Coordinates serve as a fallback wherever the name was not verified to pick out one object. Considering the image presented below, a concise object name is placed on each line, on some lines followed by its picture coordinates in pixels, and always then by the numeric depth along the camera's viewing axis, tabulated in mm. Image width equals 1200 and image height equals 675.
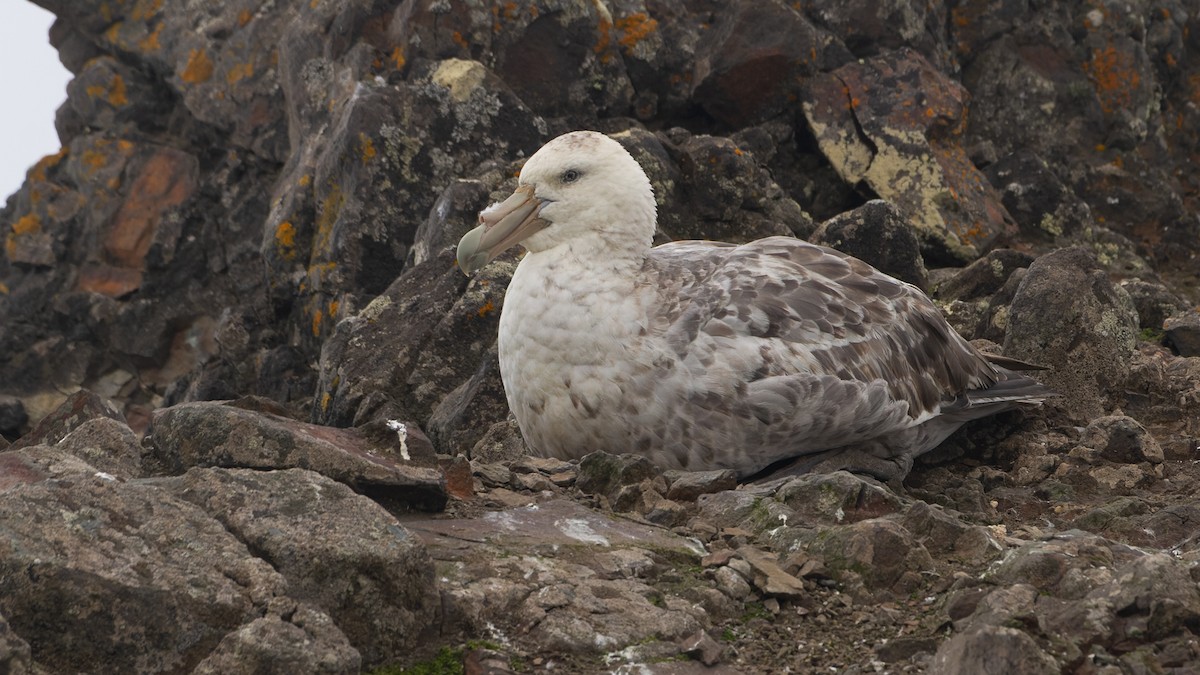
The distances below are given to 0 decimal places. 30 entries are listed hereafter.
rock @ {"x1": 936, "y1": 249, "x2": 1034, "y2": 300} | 17969
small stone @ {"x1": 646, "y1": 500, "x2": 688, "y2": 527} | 10734
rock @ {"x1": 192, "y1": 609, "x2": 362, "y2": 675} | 7051
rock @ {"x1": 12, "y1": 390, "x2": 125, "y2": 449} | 11227
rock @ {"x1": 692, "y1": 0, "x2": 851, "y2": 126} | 21500
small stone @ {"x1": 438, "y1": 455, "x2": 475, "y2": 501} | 10727
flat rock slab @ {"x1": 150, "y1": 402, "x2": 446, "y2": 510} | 9828
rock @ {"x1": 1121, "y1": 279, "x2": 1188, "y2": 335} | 17359
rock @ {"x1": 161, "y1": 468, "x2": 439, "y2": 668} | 7773
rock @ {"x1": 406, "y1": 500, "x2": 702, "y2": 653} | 8273
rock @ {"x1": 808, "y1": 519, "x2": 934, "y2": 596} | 9289
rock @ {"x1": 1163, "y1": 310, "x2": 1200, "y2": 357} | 16266
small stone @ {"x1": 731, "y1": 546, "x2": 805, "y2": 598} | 9078
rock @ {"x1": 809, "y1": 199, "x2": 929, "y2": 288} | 18344
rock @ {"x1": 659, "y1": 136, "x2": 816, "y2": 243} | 19062
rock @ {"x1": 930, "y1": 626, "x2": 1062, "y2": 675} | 7145
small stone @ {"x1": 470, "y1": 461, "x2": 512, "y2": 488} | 11359
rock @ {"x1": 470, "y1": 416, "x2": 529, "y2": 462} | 14250
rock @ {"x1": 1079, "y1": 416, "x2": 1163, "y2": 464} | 13352
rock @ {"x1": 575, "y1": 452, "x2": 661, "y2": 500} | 11641
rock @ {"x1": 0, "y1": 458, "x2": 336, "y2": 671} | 6918
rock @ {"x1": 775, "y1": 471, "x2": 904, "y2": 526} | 10609
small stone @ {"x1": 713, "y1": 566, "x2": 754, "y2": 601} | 9094
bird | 12641
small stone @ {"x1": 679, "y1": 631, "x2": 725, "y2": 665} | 8164
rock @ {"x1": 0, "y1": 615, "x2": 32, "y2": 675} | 6477
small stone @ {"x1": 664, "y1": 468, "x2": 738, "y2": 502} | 11594
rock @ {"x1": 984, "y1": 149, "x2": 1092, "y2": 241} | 21922
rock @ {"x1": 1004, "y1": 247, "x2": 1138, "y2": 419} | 15191
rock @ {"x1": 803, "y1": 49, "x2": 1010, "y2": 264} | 20609
